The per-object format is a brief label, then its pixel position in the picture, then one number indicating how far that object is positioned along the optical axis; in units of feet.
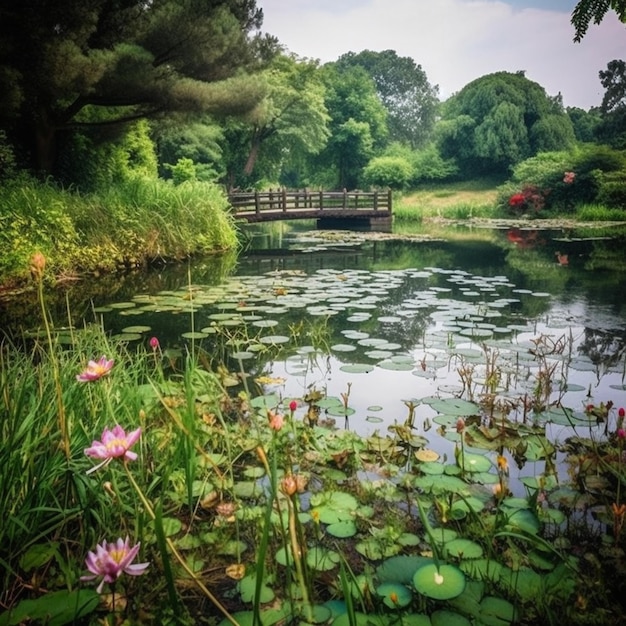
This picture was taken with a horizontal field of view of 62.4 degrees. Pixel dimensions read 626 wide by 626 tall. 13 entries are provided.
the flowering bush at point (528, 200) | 62.03
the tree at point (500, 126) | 83.20
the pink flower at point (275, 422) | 4.05
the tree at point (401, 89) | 148.66
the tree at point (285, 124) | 79.41
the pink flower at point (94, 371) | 4.54
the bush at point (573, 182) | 56.49
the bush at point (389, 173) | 85.76
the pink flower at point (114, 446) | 3.41
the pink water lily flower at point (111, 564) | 2.91
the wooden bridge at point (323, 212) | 50.47
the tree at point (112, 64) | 23.76
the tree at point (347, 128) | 96.17
